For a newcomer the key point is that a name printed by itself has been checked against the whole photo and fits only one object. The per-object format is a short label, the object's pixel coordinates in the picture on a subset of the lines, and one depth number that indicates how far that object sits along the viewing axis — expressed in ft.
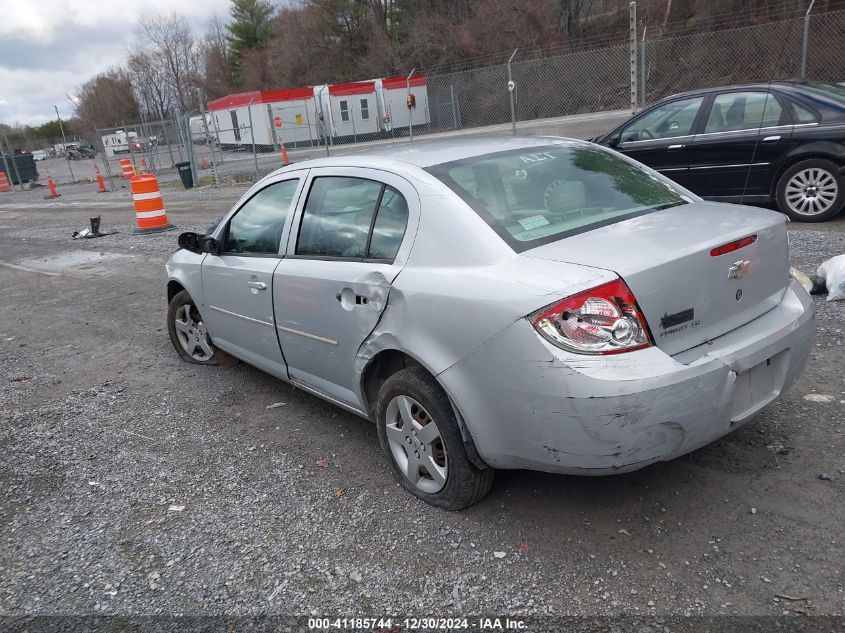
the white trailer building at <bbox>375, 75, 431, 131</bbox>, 105.91
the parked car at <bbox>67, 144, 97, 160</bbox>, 191.21
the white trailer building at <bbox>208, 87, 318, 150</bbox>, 111.65
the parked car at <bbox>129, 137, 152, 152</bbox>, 96.13
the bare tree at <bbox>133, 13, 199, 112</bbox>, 264.93
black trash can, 75.97
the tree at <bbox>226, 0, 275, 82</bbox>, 214.48
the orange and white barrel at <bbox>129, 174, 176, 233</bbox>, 43.32
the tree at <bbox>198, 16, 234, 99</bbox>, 232.73
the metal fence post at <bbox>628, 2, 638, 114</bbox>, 47.61
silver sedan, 8.42
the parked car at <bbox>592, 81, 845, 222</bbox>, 24.48
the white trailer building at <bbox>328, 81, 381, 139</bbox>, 114.01
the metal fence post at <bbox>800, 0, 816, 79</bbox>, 41.78
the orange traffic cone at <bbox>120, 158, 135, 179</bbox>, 95.50
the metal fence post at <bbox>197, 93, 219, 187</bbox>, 72.23
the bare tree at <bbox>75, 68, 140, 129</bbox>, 255.70
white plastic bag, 17.25
